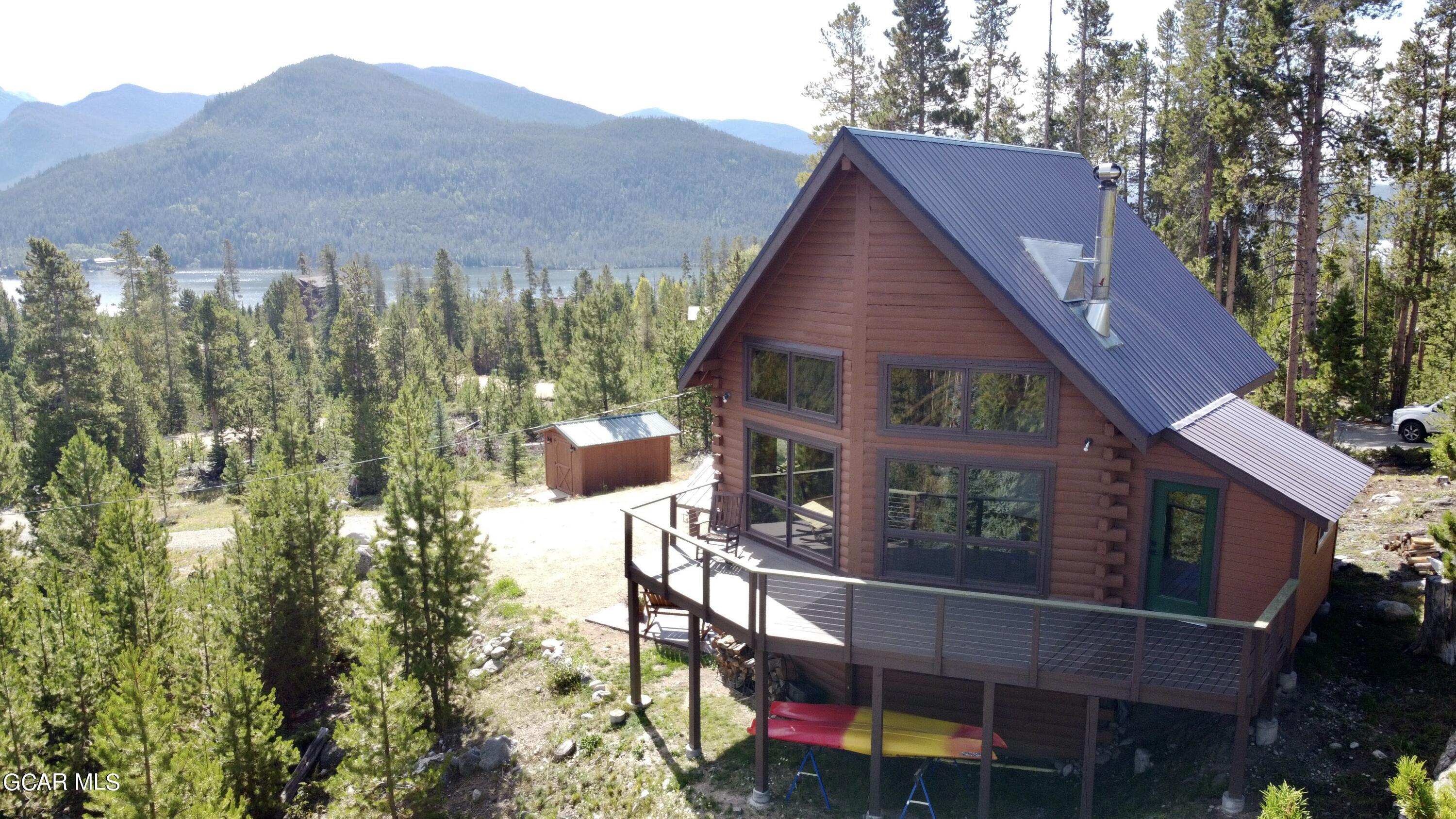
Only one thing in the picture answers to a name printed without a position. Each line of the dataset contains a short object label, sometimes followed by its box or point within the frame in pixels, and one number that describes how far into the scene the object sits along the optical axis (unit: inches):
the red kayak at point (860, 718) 477.1
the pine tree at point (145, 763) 448.8
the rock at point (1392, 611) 531.1
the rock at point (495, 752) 553.9
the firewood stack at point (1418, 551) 602.9
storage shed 1269.7
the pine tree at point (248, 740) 551.5
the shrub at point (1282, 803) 227.0
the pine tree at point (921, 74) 1397.6
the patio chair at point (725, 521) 585.0
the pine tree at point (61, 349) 1732.3
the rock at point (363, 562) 912.9
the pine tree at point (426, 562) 573.9
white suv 1096.8
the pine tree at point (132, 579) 687.7
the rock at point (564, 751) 542.0
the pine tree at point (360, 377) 1867.6
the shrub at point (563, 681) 609.0
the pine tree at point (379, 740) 488.4
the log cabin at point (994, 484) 431.8
